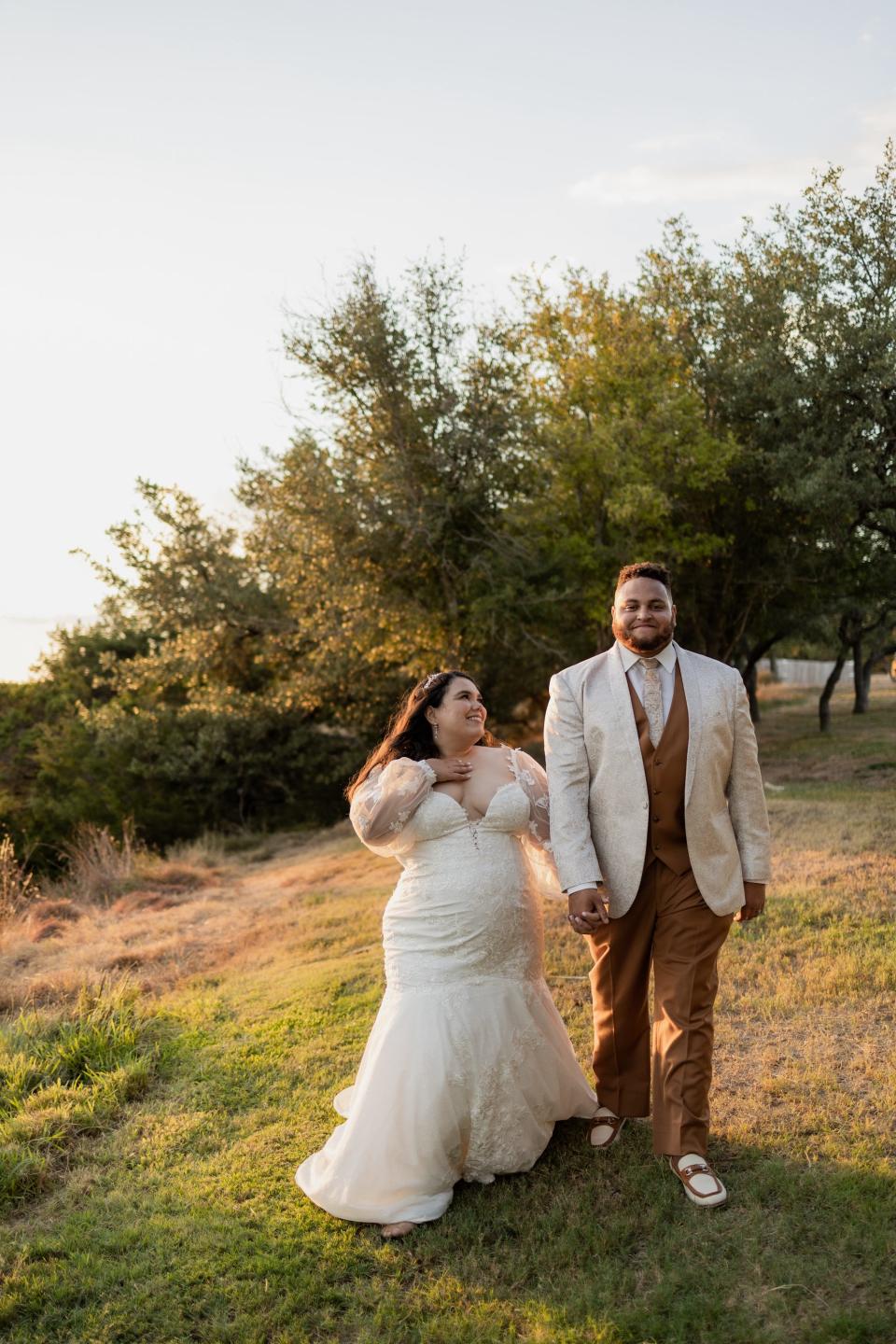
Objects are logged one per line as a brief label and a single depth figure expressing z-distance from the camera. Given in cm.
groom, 424
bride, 434
